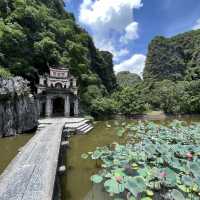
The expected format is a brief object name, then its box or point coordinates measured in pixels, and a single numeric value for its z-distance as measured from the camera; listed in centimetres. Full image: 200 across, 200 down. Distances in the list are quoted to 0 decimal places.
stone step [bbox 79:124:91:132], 1126
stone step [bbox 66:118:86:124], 1298
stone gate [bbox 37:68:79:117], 1636
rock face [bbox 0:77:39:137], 947
